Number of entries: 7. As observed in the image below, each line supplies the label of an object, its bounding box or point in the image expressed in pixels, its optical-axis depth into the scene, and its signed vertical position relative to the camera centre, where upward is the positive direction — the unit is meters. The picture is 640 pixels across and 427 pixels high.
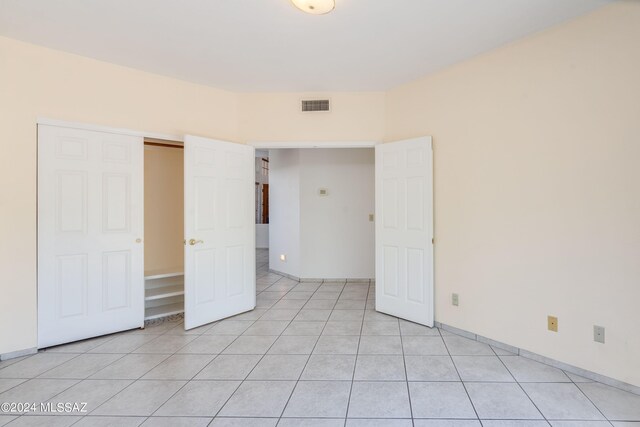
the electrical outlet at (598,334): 2.27 -0.88
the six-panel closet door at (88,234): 2.82 -0.16
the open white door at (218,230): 3.32 -0.15
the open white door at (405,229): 3.36 -0.16
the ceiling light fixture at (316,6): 2.13 +1.49
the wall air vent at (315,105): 3.83 +1.39
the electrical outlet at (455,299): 3.18 -0.87
